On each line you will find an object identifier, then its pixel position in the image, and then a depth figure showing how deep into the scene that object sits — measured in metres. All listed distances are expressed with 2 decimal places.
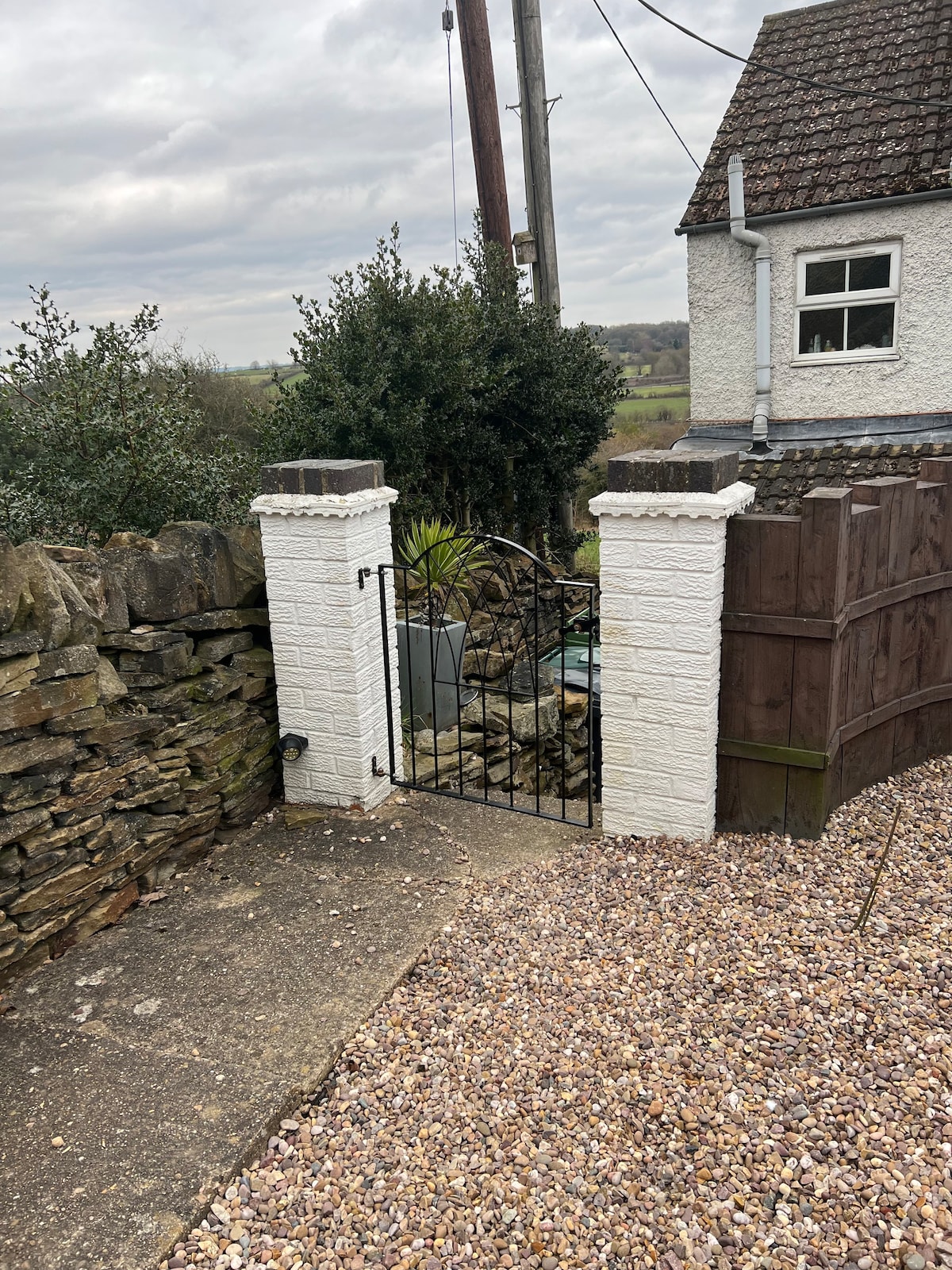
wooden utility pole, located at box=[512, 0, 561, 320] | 8.32
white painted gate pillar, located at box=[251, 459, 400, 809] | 3.81
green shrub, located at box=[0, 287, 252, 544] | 4.63
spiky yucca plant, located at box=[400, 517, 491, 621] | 6.39
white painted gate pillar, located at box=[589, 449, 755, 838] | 3.34
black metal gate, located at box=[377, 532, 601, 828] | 4.34
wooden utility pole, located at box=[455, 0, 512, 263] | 8.56
